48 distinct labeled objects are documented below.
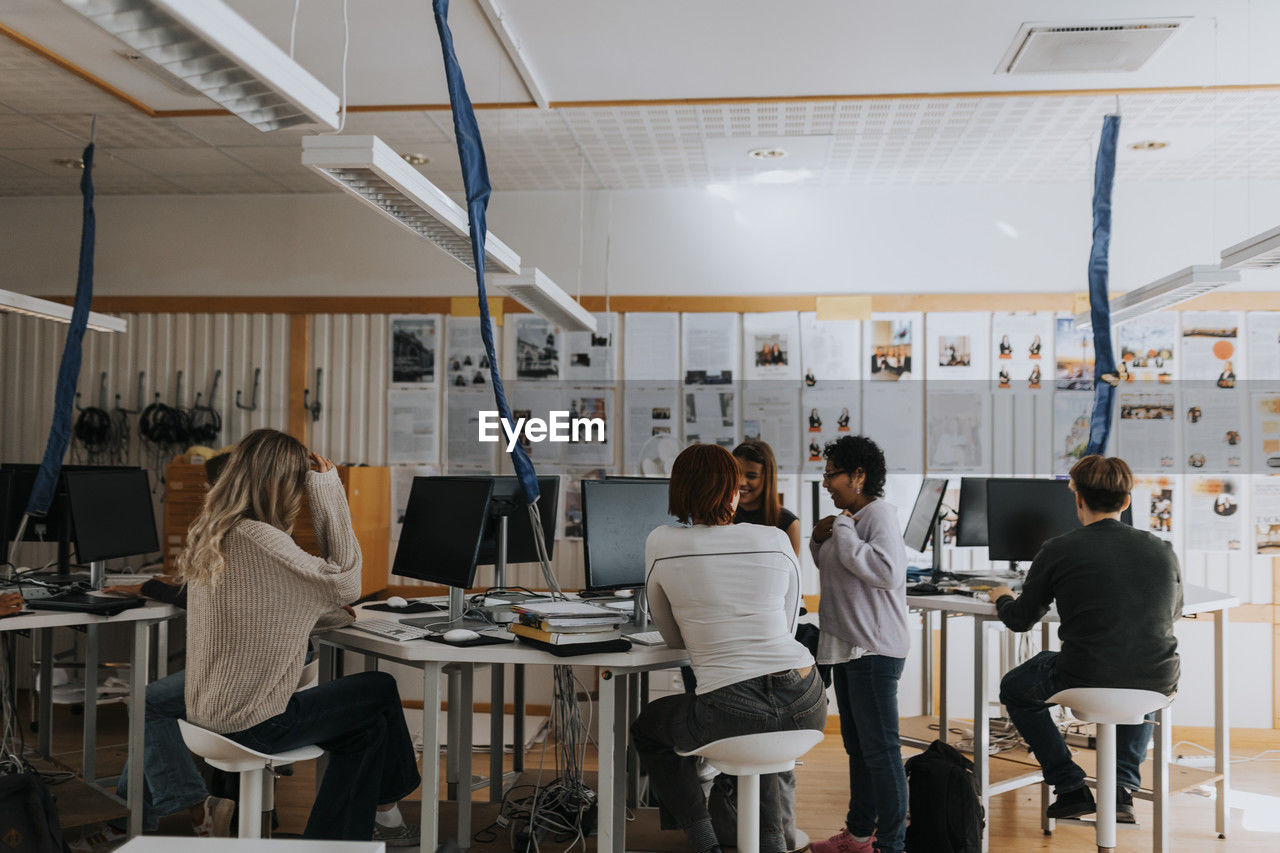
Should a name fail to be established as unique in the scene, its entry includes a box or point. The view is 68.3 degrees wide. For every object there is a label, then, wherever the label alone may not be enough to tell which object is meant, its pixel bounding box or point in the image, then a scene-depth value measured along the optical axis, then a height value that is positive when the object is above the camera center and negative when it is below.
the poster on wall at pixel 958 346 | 5.50 +0.59
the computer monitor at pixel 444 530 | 3.23 -0.31
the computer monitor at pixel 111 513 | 3.83 -0.32
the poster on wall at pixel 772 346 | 5.61 +0.59
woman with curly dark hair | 3.14 -0.64
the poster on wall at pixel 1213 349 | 5.38 +0.58
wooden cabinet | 5.13 -0.41
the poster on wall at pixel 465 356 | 5.75 +0.52
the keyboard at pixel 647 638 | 3.01 -0.63
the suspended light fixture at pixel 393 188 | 2.33 +0.71
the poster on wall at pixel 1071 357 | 5.43 +0.53
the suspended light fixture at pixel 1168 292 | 3.63 +0.66
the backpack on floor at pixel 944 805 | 3.21 -1.24
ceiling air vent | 3.48 +1.55
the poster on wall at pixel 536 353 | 5.73 +0.54
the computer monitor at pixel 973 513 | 4.59 -0.32
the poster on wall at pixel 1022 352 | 5.46 +0.56
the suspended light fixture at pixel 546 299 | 3.81 +0.64
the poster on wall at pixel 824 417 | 5.55 +0.17
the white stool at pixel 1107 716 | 2.95 -0.85
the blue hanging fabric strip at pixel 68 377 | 4.02 +0.27
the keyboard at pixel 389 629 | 3.07 -0.63
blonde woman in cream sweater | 2.72 -0.57
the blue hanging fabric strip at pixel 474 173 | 2.84 +0.86
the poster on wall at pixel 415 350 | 5.76 +0.56
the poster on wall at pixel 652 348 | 5.66 +0.58
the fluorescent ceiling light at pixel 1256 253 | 3.19 +0.70
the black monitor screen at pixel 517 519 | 3.60 -0.31
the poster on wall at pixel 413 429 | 5.74 +0.07
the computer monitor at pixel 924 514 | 4.54 -0.33
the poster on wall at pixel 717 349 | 5.63 +0.57
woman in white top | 2.67 -0.49
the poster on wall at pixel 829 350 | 5.58 +0.57
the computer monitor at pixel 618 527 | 3.27 -0.30
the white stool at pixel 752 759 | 2.56 -0.86
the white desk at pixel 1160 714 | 3.42 -1.03
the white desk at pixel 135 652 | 3.34 -0.78
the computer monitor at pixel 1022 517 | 4.36 -0.32
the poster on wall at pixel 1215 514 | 5.34 -0.36
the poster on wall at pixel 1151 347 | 5.41 +0.59
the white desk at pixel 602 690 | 2.87 -0.78
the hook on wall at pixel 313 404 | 5.80 +0.22
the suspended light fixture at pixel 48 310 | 4.01 +0.58
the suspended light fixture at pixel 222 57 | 1.62 +0.72
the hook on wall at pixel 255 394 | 5.83 +0.28
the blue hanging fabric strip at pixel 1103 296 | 3.98 +0.65
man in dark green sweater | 2.98 -0.48
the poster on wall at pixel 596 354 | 5.69 +0.54
